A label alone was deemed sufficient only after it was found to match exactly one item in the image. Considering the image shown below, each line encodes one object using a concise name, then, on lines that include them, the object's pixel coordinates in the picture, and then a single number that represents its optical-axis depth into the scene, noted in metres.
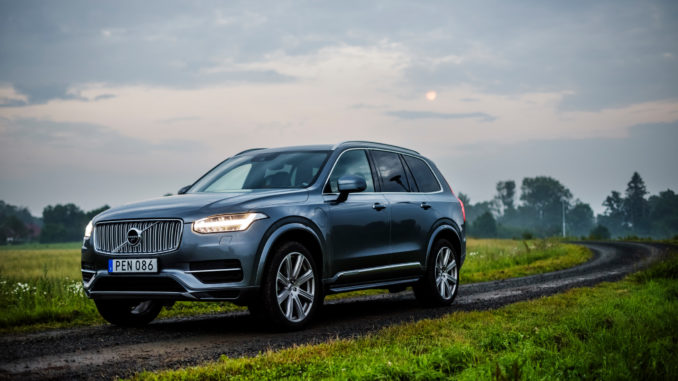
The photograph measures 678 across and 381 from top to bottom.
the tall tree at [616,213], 179.38
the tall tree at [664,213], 161.50
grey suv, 6.34
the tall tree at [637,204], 172.62
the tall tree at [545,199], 188.00
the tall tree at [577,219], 194.00
